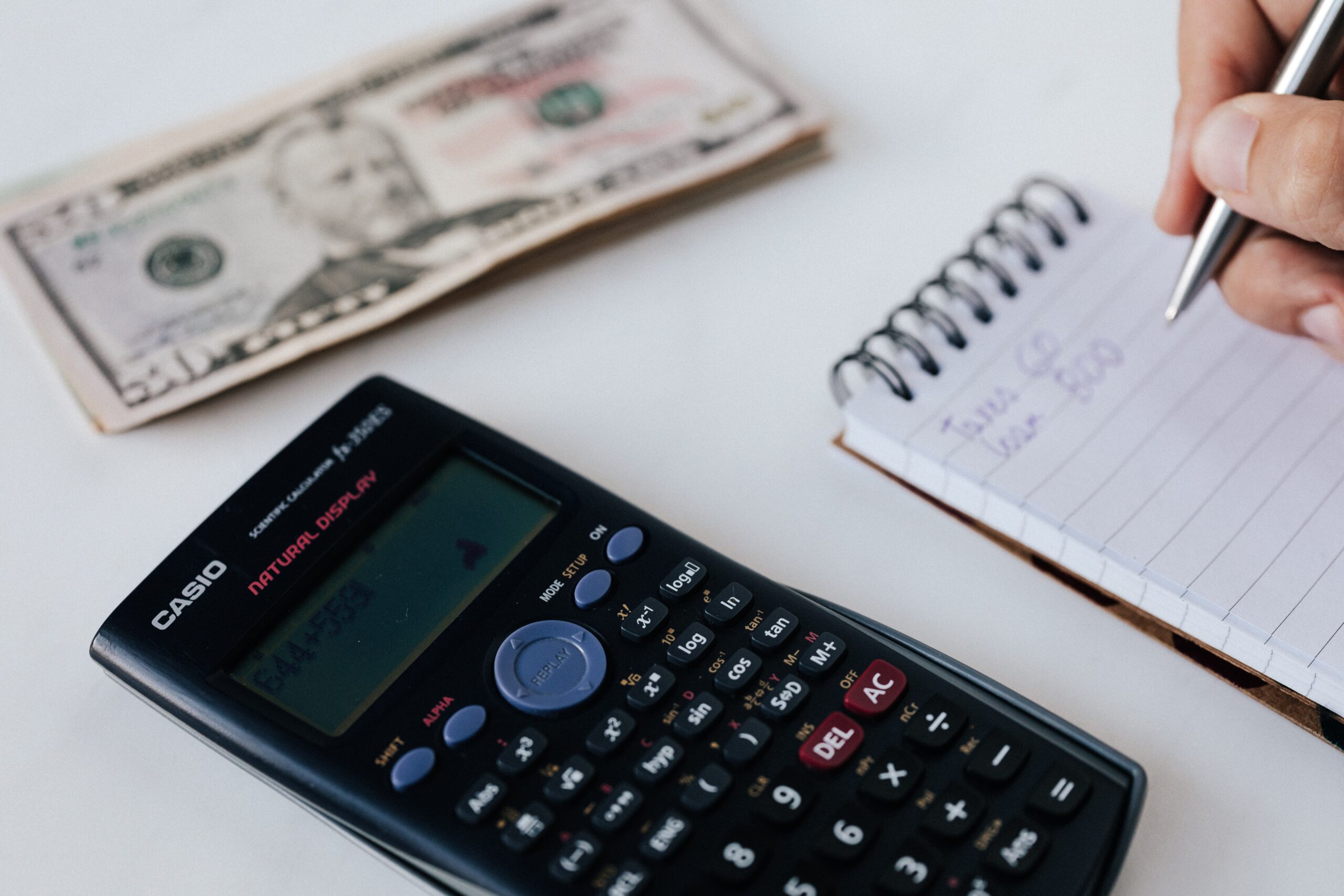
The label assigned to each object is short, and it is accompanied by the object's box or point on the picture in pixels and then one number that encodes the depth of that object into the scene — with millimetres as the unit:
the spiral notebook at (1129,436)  393
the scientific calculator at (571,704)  342
